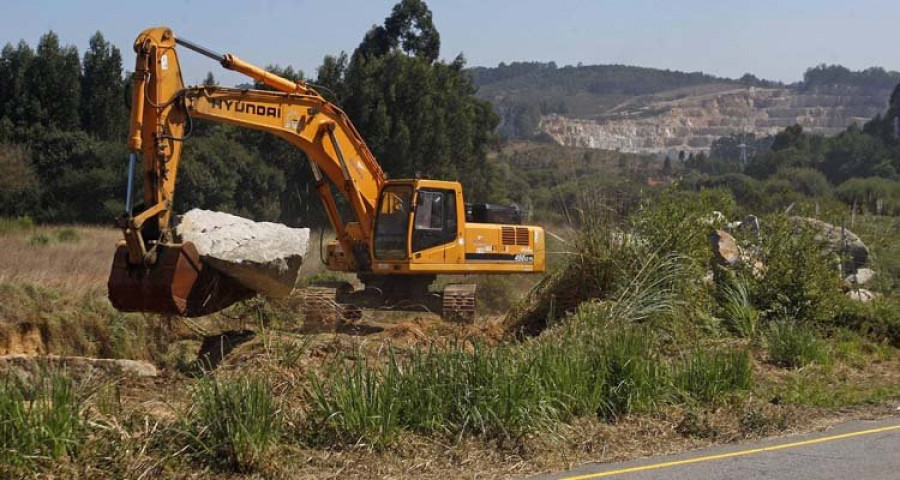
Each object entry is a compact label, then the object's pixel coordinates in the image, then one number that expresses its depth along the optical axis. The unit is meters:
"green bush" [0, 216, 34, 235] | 29.92
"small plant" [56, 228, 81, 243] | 28.46
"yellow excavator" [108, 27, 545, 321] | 11.72
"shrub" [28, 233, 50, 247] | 25.71
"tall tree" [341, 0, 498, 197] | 42.09
